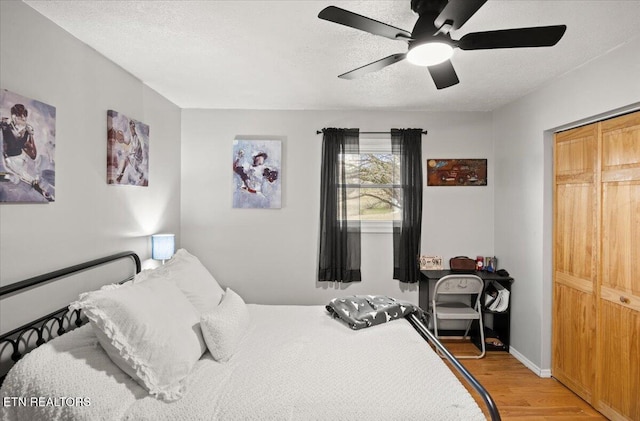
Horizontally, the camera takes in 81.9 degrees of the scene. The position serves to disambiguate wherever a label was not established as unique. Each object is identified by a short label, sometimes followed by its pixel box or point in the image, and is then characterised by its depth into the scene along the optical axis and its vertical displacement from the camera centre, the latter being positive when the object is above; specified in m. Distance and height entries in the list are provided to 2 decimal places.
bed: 1.47 -0.82
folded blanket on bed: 2.63 -0.73
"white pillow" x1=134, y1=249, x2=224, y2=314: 2.33 -0.44
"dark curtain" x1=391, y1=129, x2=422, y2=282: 4.13 +0.09
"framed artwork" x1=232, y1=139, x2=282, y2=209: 4.17 +0.44
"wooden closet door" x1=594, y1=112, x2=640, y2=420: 2.40 -0.41
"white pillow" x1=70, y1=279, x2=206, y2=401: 1.62 -0.57
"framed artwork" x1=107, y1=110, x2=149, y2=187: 2.69 +0.49
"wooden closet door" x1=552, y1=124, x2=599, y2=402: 2.79 -0.37
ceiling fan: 1.61 +0.83
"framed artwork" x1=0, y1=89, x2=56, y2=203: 1.78 +0.33
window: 4.22 +0.33
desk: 3.81 -1.02
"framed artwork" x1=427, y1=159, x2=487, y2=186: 4.24 +0.47
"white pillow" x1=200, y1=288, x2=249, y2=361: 2.03 -0.67
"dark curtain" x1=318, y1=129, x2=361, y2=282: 4.15 -0.06
